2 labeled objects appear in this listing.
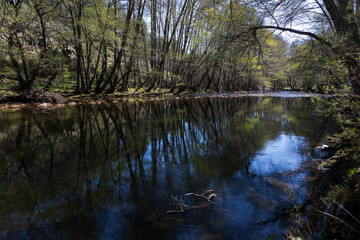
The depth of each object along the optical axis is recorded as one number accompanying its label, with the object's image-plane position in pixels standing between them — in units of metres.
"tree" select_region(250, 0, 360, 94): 4.64
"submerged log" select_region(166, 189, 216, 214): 3.32
